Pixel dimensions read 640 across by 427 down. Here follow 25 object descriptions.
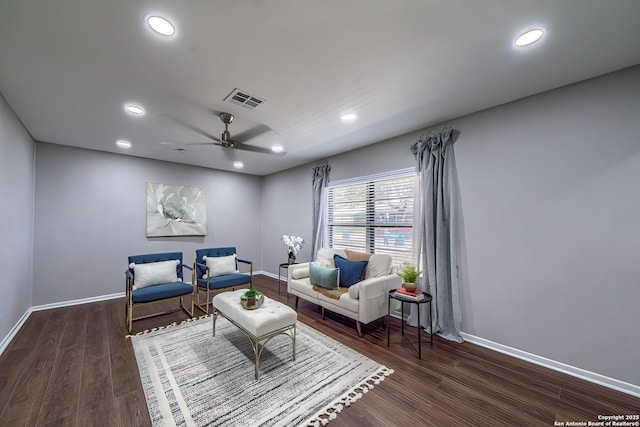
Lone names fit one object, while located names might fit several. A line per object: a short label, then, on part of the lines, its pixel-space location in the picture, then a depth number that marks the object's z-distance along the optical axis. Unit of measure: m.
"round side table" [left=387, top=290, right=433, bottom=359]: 2.52
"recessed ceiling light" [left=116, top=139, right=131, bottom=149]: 3.78
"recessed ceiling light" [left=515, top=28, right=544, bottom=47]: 1.62
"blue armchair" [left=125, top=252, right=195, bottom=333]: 3.07
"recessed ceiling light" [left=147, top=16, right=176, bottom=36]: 1.51
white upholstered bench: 2.20
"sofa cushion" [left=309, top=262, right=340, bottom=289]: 3.34
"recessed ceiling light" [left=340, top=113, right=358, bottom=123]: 2.85
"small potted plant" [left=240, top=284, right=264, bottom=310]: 2.50
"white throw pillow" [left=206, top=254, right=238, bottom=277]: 3.90
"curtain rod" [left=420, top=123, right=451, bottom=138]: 3.04
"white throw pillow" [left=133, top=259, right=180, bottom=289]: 3.28
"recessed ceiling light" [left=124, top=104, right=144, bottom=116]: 2.65
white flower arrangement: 4.52
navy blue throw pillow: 3.36
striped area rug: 1.75
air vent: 2.37
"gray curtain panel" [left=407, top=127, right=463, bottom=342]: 2.88
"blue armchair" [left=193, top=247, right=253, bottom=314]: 3.68
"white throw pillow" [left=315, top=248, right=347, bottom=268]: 3.77
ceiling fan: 2.75
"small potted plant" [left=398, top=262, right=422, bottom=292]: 2.76
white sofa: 2.89
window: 3.54
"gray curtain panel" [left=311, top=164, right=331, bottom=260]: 4.66
